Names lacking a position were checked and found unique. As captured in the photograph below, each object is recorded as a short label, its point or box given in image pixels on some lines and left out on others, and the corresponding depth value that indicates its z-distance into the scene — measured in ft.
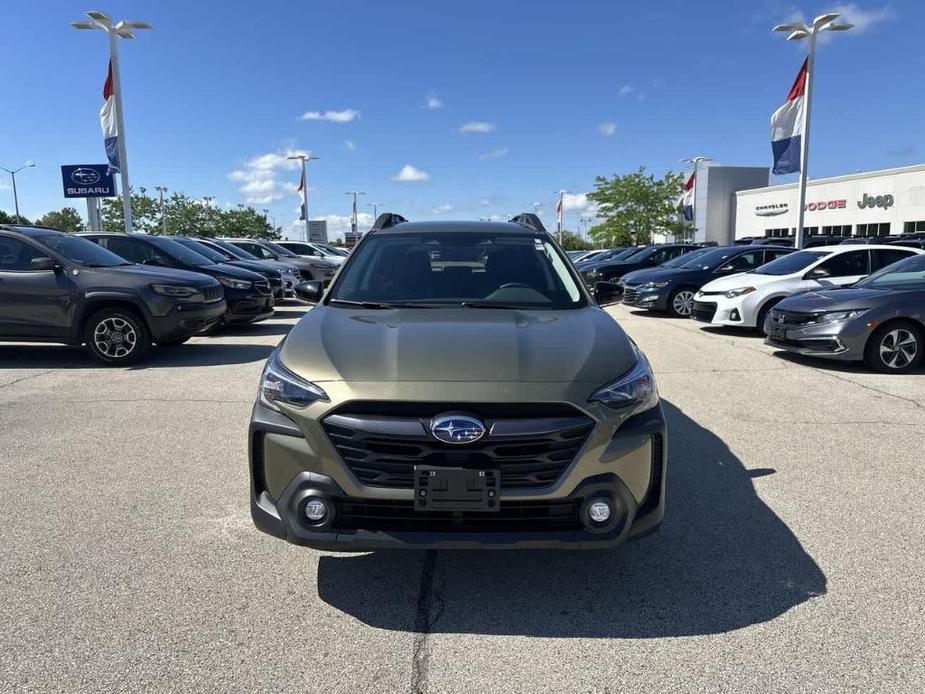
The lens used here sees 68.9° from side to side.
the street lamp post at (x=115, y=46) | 62.99
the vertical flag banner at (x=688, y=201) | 137.59
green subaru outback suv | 8.84
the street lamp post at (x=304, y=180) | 154.92
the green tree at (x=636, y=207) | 171.63
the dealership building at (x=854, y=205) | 144.25
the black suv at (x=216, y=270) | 36.91
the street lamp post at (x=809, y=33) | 65.31
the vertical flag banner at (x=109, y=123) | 65.98
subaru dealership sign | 91.40
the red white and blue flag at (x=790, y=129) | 67.87
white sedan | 36.70
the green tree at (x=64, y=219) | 266.86
